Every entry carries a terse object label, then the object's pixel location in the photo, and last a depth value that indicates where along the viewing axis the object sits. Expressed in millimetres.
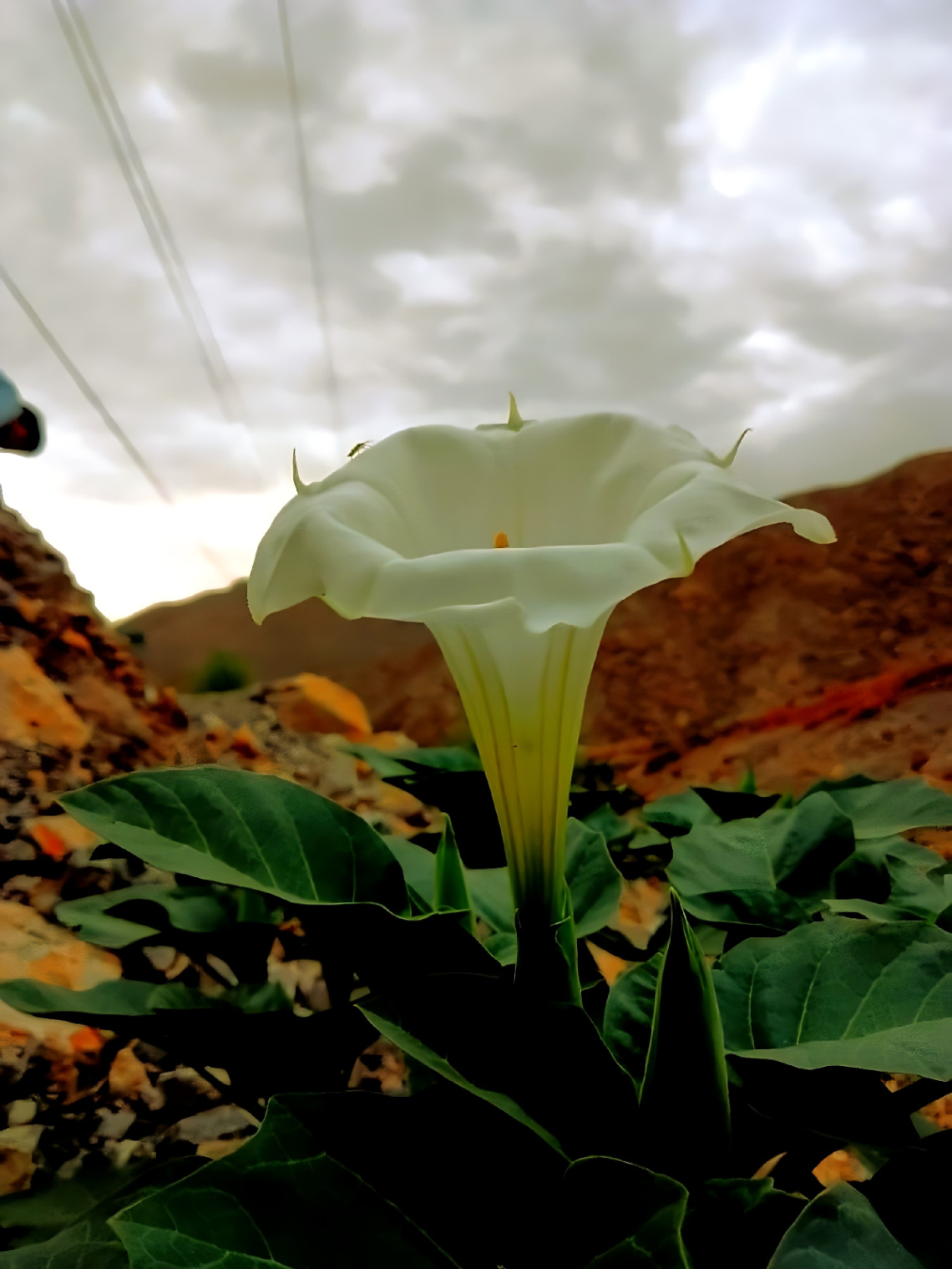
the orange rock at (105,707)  1667
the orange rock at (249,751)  2439
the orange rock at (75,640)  1761
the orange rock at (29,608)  1674
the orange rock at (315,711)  3213
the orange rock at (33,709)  1438
